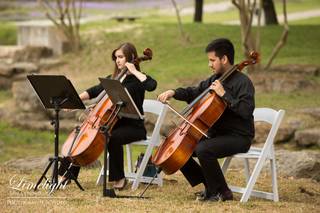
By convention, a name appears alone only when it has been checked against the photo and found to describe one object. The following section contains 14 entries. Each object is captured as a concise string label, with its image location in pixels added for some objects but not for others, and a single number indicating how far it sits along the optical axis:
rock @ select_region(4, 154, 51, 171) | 11.24
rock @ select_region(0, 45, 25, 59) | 20.53
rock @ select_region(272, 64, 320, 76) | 16.25
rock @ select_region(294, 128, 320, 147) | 13.19
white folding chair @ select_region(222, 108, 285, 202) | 8.79
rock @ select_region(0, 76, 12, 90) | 19.19
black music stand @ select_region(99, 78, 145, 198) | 8.68
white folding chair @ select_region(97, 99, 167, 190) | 9.55
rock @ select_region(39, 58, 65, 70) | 20.08
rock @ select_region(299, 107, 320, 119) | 13.87
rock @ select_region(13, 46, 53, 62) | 20.52
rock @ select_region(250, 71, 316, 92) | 15.55
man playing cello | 8.57
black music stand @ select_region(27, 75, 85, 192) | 9.01
